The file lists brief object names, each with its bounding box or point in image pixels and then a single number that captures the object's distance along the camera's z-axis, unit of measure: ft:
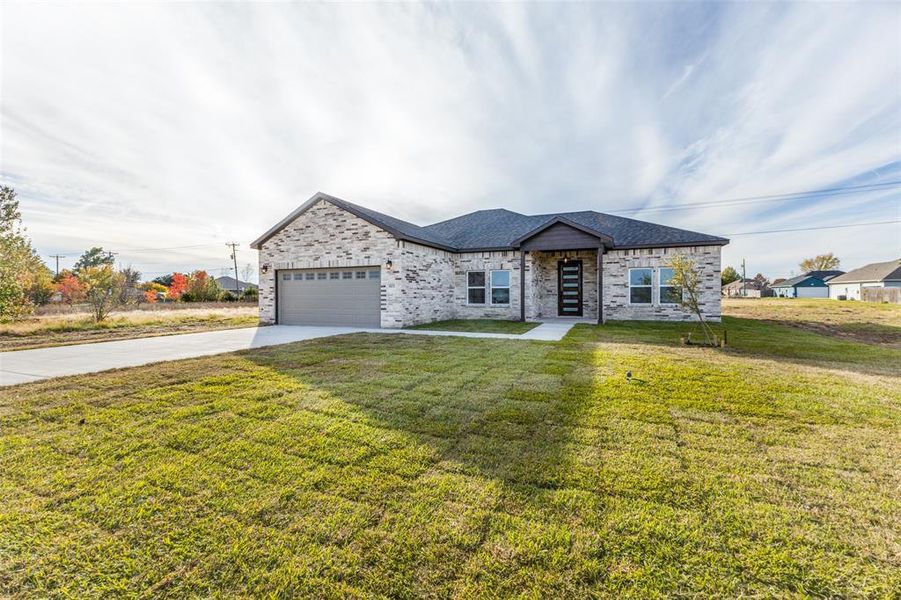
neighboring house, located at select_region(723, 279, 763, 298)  199.40
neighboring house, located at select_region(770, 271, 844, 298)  167.53
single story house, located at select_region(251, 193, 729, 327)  42.42
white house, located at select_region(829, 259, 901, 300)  119.65
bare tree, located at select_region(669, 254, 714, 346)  29.32
